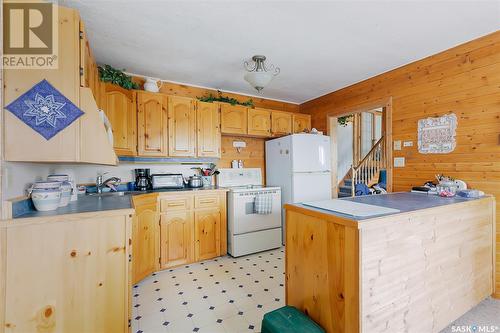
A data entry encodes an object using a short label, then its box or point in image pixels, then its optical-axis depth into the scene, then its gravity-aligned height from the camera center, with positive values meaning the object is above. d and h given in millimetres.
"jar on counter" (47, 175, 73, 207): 1547 -127
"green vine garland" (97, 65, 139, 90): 2472 +1054
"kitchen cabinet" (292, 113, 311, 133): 3951 +813
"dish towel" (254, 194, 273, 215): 3135 -524
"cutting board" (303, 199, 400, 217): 1321 -273
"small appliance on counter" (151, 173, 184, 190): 2990 -172
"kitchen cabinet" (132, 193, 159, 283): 2312 -760
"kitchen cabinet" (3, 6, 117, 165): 1263 +307
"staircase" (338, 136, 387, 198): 5492 -65
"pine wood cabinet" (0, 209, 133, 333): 1172 -600
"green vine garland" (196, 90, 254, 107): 3267 +1043
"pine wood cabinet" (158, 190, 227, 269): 2721 -767
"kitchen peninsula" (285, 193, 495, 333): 1190 -622
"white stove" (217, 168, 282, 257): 3045 -769
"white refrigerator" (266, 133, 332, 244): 3348 -1
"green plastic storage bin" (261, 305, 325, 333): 1244 -917
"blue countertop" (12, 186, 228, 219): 1285 -263
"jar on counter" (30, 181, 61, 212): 1341 -161
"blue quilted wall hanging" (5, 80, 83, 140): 1273 +355
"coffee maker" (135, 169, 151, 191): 2928 -155
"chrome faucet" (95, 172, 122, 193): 2664 -173
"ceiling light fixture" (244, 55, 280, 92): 2338 +1195
